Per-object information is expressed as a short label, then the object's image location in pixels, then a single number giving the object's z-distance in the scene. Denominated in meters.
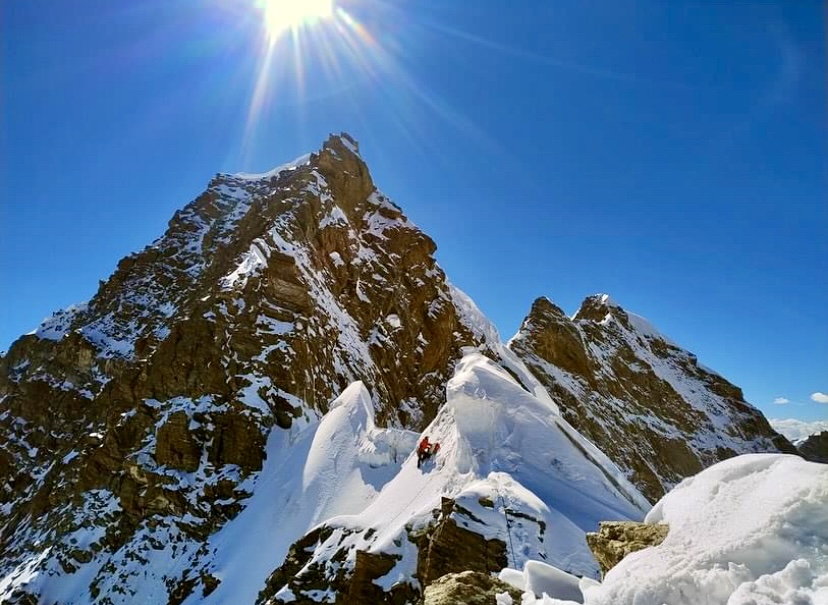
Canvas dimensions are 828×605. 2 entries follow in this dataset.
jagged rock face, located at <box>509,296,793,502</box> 75.12
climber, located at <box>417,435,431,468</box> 16.59
